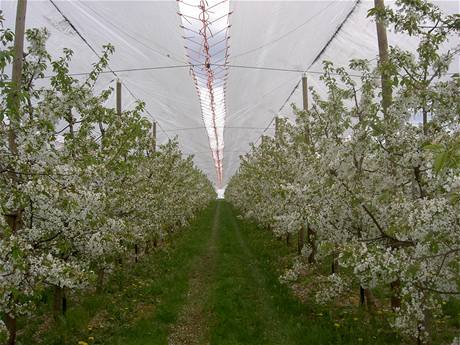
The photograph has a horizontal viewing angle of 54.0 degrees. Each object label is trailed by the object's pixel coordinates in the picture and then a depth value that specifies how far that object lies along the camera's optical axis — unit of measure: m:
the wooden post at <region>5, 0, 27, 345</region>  6.25
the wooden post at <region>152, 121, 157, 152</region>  14.43
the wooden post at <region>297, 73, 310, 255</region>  14.38
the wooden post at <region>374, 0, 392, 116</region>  5.99
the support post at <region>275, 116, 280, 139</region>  16.15
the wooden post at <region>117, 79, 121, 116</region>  13.26
